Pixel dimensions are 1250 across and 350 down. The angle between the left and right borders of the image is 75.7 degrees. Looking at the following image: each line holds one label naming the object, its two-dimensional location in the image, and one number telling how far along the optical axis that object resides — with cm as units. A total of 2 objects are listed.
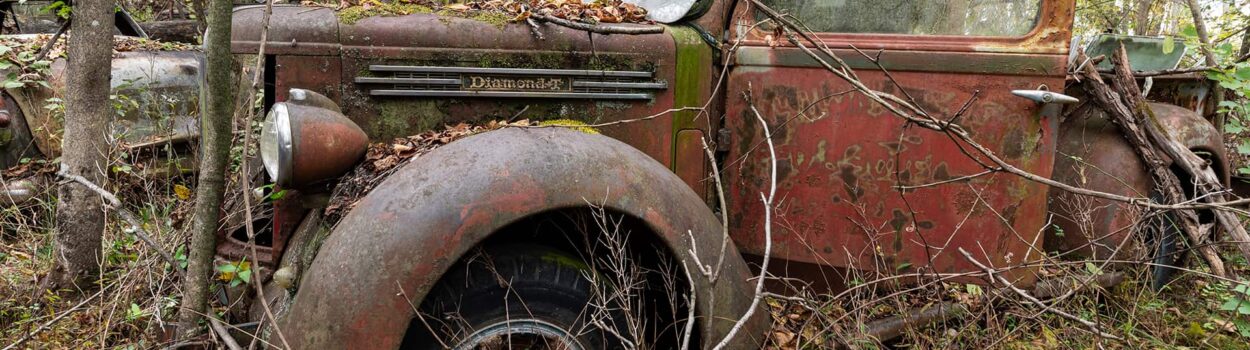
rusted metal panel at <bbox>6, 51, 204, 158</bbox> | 516
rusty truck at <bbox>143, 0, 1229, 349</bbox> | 213
